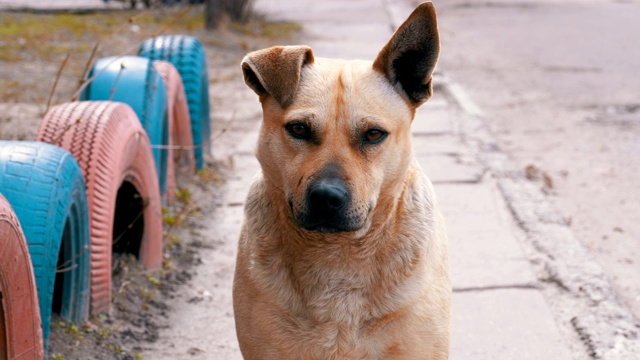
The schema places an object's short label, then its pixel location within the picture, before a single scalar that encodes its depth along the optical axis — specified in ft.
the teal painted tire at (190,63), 22.77
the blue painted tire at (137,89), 18.15
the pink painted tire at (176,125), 20.45
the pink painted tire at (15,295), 10.15
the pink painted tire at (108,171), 14.40
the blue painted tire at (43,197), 11.94
